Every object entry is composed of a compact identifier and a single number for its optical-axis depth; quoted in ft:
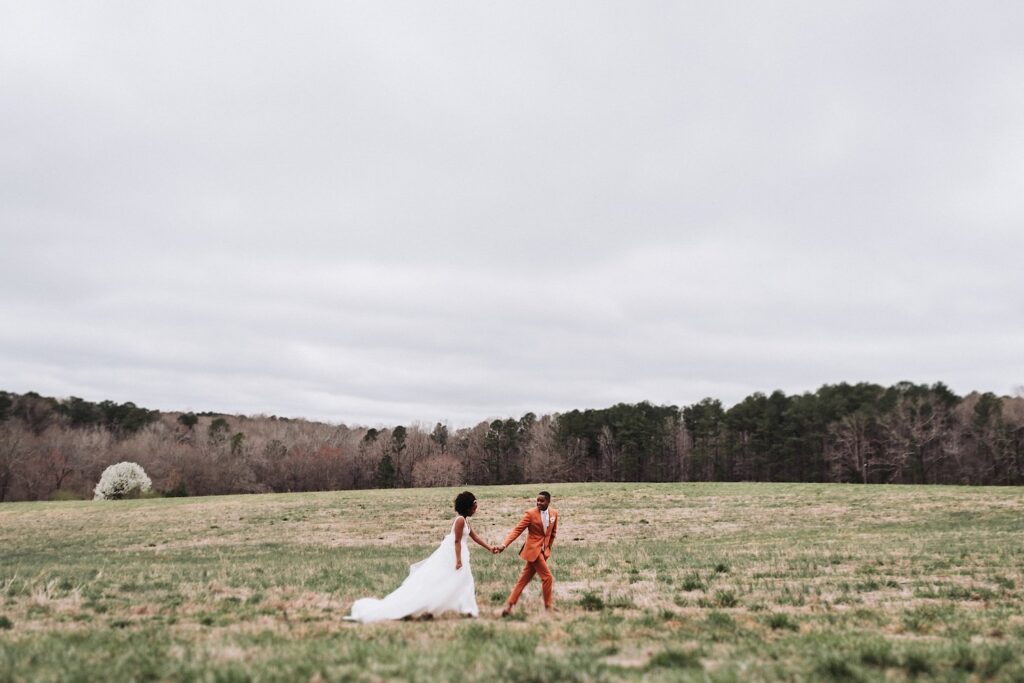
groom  38.06
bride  35.29
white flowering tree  233.14
